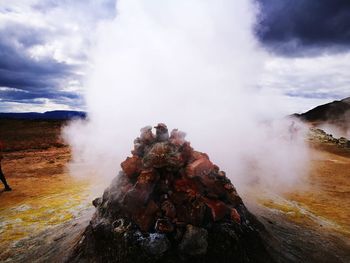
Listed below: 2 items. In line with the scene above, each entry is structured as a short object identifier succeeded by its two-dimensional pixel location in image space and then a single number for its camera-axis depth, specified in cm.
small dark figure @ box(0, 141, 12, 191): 1012
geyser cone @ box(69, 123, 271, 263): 470
